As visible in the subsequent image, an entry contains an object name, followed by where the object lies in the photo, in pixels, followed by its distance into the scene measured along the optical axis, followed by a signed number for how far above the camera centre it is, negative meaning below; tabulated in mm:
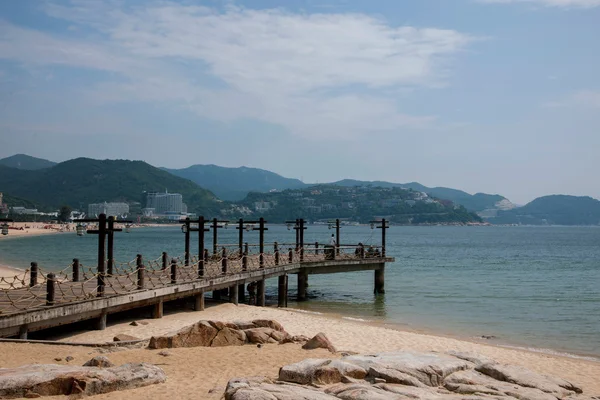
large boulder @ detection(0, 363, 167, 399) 10664 -2935
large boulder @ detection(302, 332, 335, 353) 15828 -3246
